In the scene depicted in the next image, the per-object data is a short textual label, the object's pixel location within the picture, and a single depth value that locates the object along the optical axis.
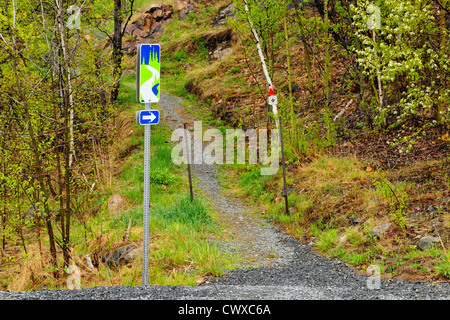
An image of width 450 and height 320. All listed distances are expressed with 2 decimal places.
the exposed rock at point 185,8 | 29.65
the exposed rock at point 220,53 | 23.06
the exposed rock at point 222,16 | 25.84
